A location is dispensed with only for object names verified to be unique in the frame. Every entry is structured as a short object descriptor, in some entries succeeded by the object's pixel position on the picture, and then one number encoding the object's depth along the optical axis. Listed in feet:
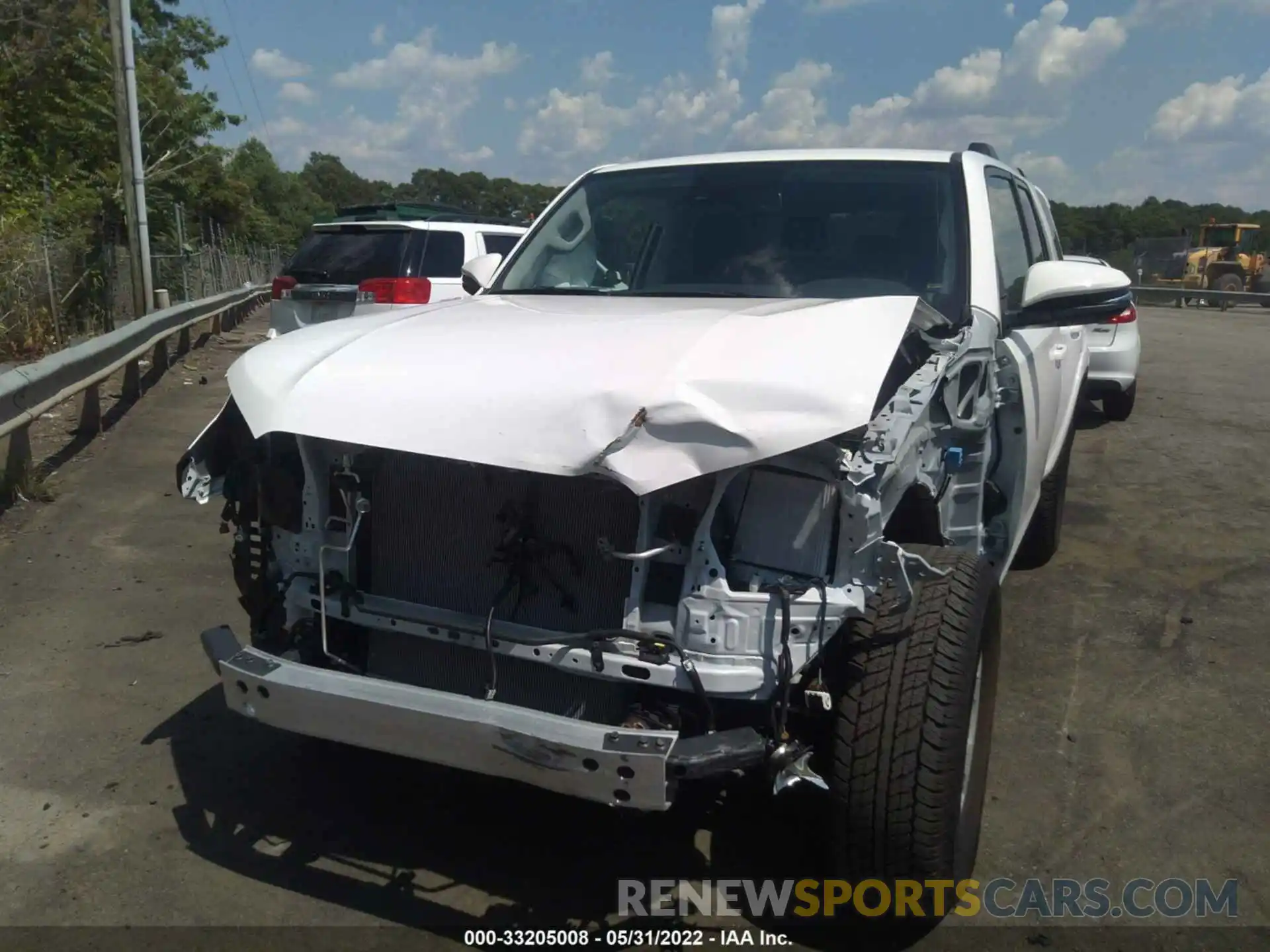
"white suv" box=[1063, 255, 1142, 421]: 27.99
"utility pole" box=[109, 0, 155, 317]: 49.24
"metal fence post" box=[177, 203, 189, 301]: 58.40
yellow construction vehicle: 108.37
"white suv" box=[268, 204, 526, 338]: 32.22
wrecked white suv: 8.31
